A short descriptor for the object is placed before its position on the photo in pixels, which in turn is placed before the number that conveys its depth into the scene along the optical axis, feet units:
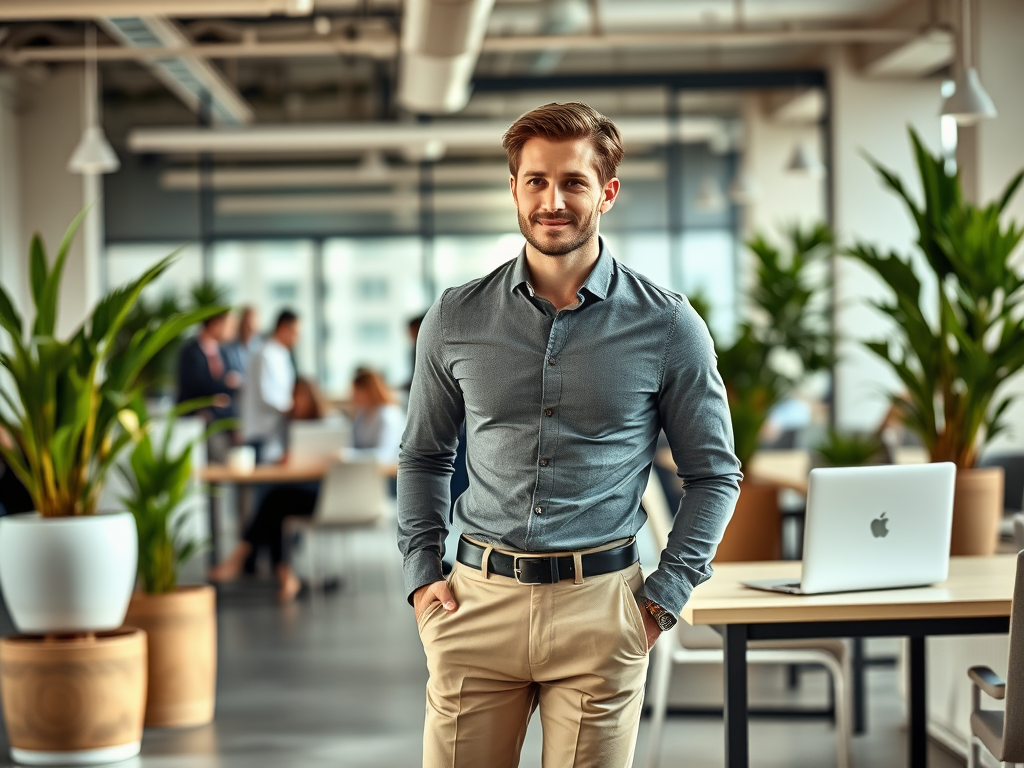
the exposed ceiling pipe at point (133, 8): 21.80
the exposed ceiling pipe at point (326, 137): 34.78
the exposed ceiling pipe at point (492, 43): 28.84
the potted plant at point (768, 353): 19.30
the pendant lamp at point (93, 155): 27.71
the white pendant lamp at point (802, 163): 33.24
